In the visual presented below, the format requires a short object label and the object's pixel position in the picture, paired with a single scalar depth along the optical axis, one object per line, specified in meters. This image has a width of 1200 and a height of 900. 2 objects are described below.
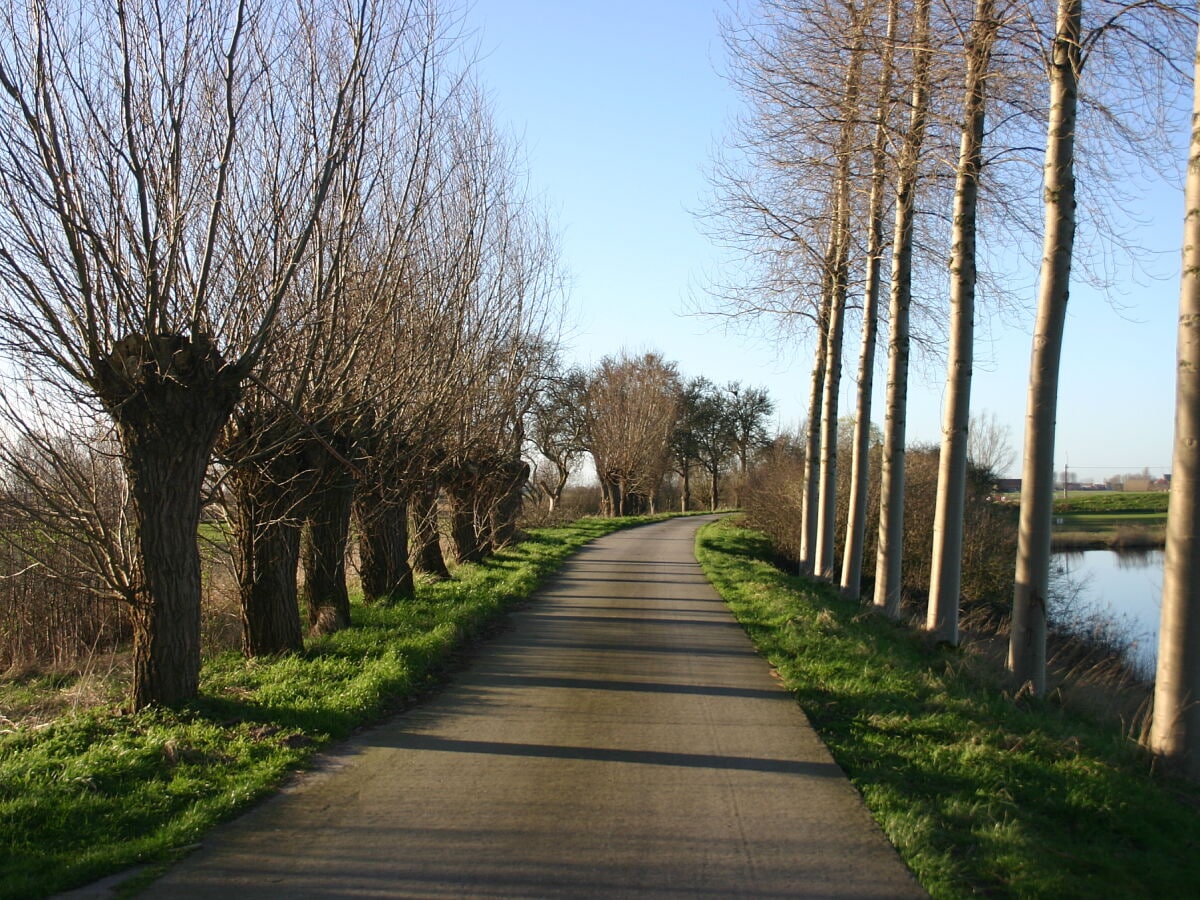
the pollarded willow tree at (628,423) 45.72
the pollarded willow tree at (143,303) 6.88
